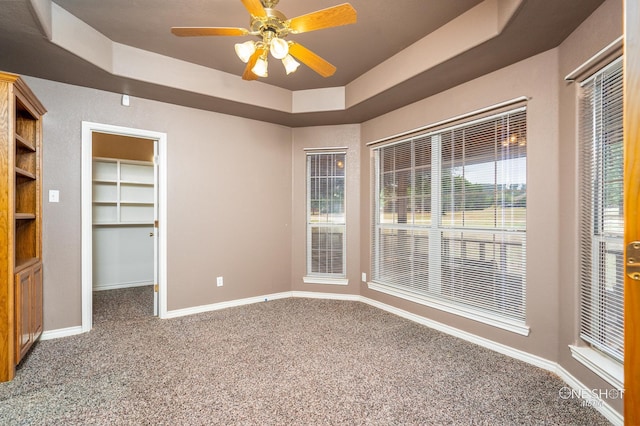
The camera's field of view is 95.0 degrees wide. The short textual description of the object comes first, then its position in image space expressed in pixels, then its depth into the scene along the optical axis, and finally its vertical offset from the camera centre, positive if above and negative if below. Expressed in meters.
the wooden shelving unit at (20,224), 2.08 -0.10
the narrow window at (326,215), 4.27 -0.05
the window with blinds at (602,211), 1.78 +0.00
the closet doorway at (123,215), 4.52 -0.06
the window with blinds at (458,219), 2.56 -0.08
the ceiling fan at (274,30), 1.64 +1.11
